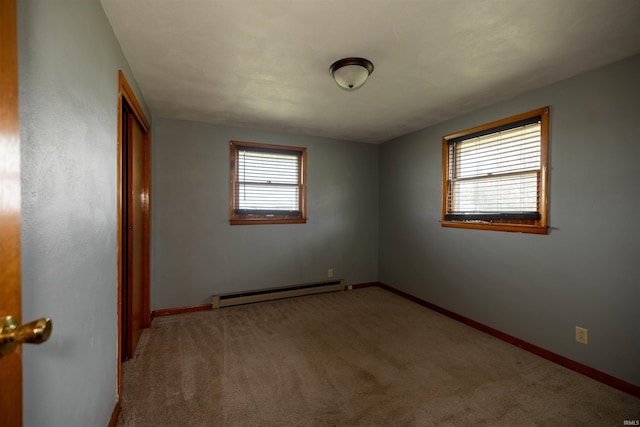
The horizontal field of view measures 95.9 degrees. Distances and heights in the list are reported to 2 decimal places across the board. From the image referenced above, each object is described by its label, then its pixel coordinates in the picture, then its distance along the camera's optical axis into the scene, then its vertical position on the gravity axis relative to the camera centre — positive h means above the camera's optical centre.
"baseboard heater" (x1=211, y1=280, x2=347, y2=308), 3.82 -1.20
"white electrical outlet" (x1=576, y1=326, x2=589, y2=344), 2.34 -1.01
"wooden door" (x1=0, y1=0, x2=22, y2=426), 0.58 +0.00
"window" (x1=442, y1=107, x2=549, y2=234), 2.69 +0.38
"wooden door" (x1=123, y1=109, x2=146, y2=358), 2.51 -0.25
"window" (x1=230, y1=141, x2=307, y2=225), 3.97 +0.36
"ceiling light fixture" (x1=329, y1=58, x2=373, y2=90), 2.15 +1.06
